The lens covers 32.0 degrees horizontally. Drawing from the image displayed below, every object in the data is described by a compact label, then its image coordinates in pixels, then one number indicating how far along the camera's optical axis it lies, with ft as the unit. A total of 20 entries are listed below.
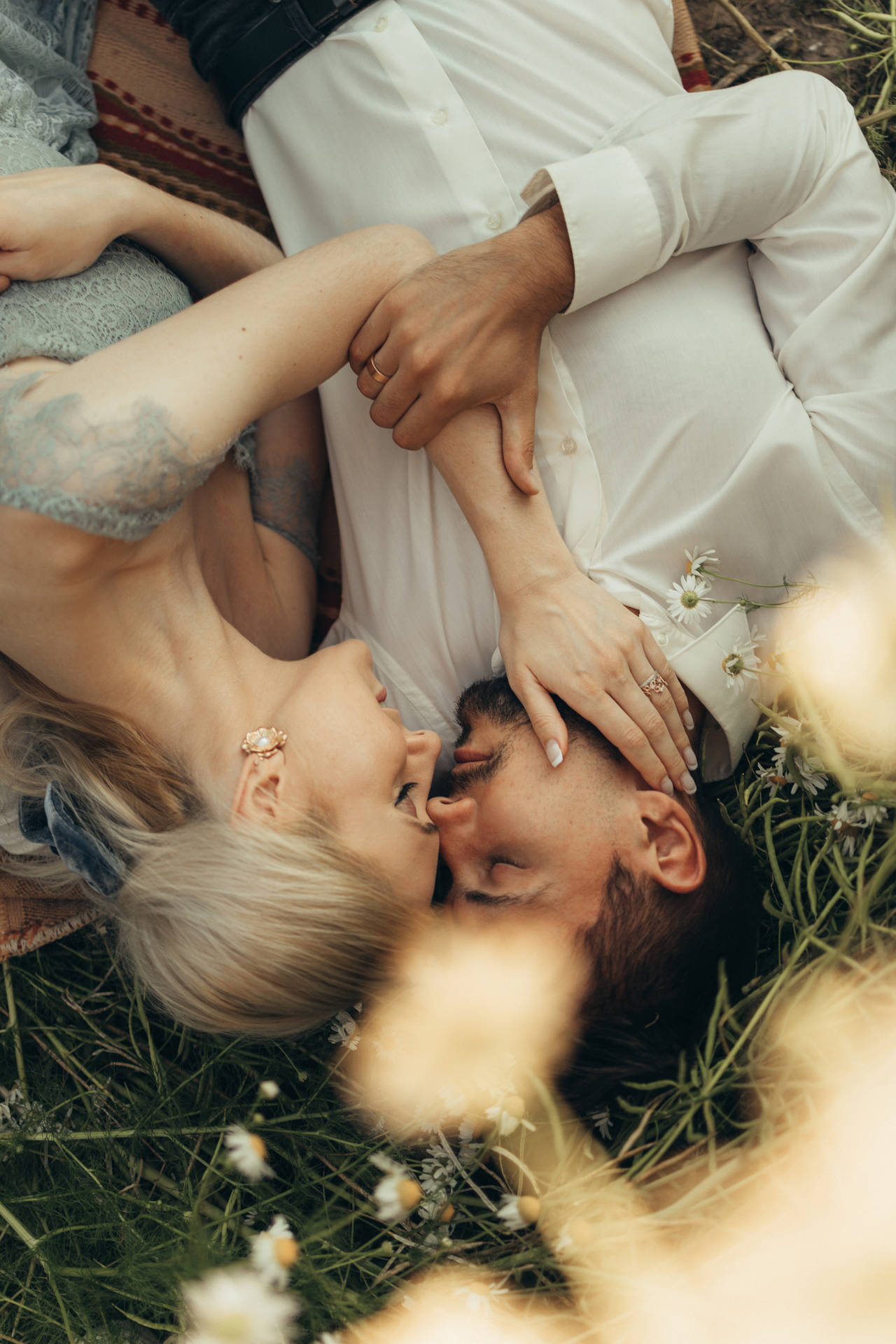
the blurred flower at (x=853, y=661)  3.06
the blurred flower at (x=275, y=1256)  2.84
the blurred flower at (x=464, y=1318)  2.98
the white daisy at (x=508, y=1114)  3.00
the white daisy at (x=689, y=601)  3.35
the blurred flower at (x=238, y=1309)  2.80
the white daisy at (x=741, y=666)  3.26
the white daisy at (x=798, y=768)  3.22
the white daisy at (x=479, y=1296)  2.98
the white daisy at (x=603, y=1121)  3.30
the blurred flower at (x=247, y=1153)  2.91
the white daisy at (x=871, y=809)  3.10
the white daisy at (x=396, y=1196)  2.87
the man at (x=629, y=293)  3.35
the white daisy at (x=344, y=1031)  3.41
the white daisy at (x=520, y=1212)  2.86
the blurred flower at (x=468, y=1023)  3.16
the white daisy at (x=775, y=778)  3.34
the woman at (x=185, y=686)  3.05
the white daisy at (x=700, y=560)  3.38
